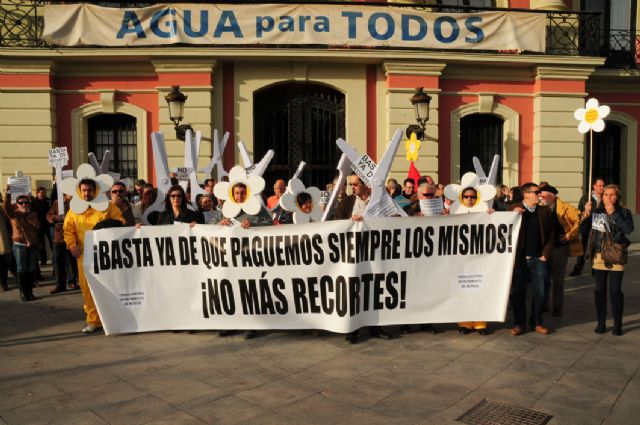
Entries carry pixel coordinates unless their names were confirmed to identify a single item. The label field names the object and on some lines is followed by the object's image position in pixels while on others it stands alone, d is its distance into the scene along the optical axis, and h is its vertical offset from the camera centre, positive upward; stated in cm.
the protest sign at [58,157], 891 +47
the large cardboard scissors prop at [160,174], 780 +19
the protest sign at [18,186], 902 +1
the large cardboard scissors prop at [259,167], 706 +24
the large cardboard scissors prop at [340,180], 635 +6
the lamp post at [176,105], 1188 +173
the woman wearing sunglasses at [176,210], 655 -28
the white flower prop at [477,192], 619 -10
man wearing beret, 714 -84
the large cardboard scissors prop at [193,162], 928 +42
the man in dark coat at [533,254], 625 -78
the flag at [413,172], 1246 +28
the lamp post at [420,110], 1251 +167
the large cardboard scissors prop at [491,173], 707 +17
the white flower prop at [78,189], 625 -3
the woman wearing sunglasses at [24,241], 827 -81
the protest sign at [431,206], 624 -24
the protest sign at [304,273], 586 -93
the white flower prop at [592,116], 808 +99
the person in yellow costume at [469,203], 622 -21
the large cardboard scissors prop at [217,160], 1071 +50
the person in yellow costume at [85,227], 630 -46
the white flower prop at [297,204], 613 -19
